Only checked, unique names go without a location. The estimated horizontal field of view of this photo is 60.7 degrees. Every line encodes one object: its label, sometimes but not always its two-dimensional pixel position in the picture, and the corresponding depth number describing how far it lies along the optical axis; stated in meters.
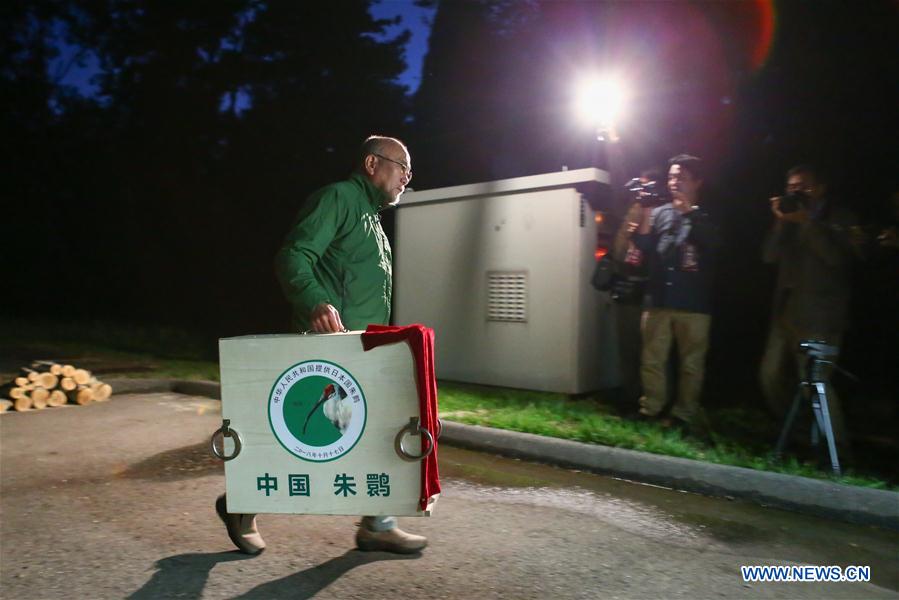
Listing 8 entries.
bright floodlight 8.57
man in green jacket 3.31
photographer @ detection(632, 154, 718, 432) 6.35
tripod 5.02
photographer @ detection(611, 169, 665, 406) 6.75
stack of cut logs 7.95
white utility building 7.97
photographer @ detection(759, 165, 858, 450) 5.63
